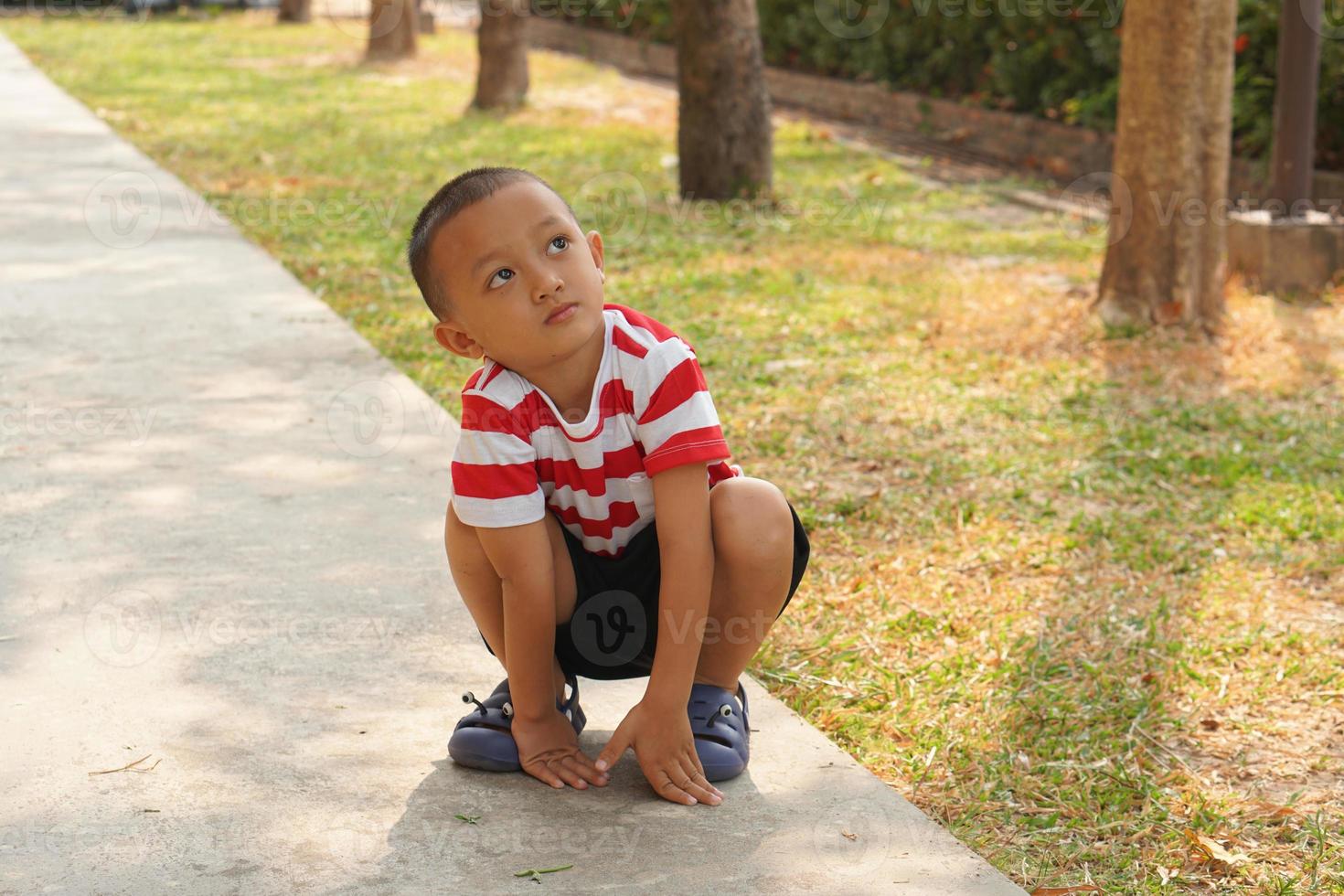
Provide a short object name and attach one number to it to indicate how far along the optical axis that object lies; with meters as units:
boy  2.15
